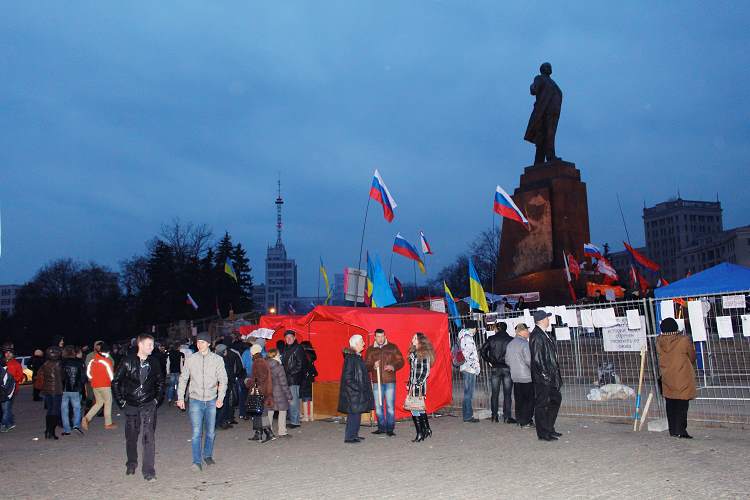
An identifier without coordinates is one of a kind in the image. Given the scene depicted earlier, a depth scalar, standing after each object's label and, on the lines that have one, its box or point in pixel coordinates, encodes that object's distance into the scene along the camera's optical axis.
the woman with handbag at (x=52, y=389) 11.60
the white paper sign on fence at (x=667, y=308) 11.52
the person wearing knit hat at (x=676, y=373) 9.01
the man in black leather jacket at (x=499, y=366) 11.58
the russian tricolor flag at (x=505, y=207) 19.62
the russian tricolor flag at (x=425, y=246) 23.07
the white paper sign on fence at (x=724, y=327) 10.81
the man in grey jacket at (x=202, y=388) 8.00
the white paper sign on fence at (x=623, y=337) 10.75
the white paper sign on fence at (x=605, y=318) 11.57
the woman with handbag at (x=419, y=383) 9.79
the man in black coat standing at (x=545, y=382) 9.33
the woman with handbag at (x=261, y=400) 10.45
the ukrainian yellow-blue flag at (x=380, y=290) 16.61
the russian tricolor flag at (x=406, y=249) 19.52
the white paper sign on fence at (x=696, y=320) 11.37
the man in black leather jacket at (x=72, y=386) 11.82
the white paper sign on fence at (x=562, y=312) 12.25
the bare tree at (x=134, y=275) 71.75
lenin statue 26.06
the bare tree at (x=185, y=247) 60.47
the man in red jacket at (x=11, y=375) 13.21
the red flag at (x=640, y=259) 21.42
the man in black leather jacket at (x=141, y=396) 7.52
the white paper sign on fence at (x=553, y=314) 12.79
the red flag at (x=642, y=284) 22.99
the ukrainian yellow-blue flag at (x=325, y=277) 25.34
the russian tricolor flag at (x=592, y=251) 22.78
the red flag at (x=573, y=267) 22.31
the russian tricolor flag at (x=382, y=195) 18.70
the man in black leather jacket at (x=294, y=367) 11.77
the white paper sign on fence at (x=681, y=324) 11.68
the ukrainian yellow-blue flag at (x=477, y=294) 16.86
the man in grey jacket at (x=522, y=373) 10.77
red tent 12.16
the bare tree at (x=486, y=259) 63.86
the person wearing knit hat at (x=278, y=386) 10.43
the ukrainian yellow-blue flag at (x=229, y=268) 32.59
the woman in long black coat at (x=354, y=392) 9.94
